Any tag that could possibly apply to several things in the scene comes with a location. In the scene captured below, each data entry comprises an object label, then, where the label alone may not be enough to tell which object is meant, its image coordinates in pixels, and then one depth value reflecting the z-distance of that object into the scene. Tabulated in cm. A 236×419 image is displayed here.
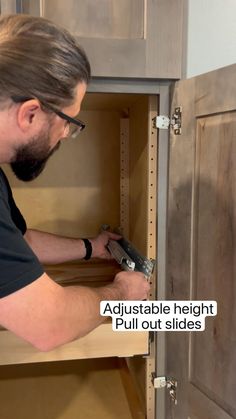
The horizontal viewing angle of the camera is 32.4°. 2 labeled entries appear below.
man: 74
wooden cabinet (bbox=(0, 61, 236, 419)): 94
